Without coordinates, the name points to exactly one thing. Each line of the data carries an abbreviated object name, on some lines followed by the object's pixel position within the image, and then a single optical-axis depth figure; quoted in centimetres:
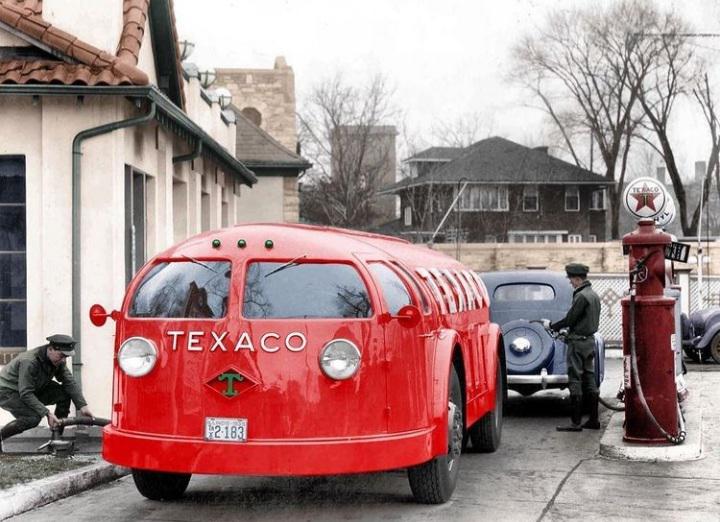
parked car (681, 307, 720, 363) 2552
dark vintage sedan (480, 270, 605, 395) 1505
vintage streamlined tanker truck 817
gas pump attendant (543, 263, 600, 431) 1358
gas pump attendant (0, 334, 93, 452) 1130
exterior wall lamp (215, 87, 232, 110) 2489
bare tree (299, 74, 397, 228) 6581
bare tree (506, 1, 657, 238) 6450
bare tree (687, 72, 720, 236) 6322
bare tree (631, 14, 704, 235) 6306
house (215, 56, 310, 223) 3638
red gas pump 1173
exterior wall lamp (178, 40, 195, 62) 2155
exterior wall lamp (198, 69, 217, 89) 2348
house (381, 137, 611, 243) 7238
